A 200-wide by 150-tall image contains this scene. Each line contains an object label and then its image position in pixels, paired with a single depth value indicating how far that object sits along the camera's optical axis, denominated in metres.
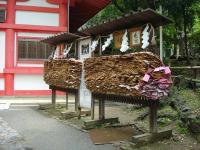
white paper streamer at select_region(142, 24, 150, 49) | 4.93
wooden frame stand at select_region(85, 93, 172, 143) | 4.77
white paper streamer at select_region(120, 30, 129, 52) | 5.33
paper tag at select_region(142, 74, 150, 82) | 4.67
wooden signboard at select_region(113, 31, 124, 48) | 5.58
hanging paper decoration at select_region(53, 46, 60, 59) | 9.04
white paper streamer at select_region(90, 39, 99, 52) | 6.35
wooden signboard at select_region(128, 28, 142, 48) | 5.15
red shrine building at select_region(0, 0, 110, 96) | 11.44
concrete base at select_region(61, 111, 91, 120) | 7.24
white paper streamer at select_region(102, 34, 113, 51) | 5.91
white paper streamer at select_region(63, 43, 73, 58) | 7.99
